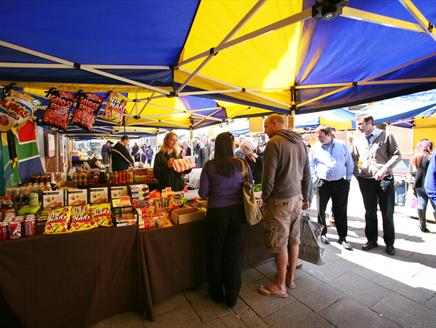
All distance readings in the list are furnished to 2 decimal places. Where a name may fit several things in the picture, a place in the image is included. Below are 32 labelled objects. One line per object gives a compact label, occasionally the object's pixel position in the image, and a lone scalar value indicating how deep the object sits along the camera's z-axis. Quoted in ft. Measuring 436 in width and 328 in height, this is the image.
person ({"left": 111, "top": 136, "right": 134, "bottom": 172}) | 18.90
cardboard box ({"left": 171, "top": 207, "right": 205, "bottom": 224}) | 7.69
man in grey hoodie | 7.36
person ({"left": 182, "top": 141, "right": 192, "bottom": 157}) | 34.76
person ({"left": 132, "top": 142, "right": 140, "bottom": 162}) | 49.74
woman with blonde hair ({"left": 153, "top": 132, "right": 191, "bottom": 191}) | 11.56
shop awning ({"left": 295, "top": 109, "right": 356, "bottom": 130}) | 21.21
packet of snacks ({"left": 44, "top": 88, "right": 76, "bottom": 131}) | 9.52
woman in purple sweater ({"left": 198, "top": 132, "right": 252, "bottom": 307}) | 7.01
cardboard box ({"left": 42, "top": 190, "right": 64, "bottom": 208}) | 7.25
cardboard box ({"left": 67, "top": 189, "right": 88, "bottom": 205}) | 7.59
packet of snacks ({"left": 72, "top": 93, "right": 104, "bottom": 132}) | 10.22
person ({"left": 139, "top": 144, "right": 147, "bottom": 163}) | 51.00
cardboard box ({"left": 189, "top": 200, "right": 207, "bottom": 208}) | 9.10
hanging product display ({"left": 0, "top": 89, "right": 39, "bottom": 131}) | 8.05
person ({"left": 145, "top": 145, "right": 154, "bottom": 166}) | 50.93
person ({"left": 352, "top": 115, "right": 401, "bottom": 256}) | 10.50
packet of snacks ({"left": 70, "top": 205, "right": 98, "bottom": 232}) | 6.40
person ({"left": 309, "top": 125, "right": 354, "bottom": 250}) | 11.52
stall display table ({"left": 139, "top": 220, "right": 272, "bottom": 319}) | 6.96
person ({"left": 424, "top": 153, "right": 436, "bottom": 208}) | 10.75
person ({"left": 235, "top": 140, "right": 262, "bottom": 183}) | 13.89
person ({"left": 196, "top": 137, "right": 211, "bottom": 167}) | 31.27
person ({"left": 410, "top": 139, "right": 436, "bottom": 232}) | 13.50
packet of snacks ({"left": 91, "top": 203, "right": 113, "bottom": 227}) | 6.75
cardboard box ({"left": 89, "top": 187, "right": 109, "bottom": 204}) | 7.89
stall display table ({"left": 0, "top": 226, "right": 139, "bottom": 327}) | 5.74
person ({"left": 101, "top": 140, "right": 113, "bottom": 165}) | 33.11
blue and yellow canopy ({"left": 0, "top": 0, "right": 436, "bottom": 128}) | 5.56
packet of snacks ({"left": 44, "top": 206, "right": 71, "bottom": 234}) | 6.11
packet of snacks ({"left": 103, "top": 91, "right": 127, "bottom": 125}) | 10.86
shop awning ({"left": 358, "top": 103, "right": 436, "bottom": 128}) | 14.44
